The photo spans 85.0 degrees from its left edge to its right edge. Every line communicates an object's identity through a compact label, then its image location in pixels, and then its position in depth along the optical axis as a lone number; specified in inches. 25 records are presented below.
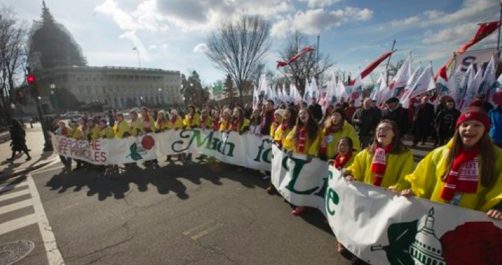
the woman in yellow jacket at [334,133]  184.7
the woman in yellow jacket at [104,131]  346.0
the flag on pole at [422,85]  343.0
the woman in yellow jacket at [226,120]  313.3
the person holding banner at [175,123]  365.7
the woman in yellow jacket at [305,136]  193.5
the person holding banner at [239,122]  296.2
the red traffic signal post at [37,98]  482.6
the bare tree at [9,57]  851.4
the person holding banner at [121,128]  337.1
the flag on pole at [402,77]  388.2
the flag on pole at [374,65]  462.9
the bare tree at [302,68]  1338.6
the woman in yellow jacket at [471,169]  91.4
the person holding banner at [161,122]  368.2
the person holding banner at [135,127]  342.3
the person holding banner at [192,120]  362.9
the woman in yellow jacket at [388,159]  125.3
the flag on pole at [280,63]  747.4
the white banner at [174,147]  278.2
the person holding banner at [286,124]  228.8
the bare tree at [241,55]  1048.2
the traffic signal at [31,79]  480.4
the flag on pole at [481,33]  430.0
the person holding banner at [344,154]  154.7
